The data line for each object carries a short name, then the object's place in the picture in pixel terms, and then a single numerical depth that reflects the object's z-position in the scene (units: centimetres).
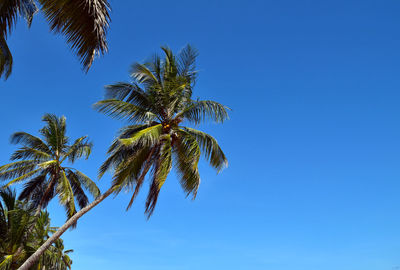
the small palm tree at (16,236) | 1584
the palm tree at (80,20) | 502
